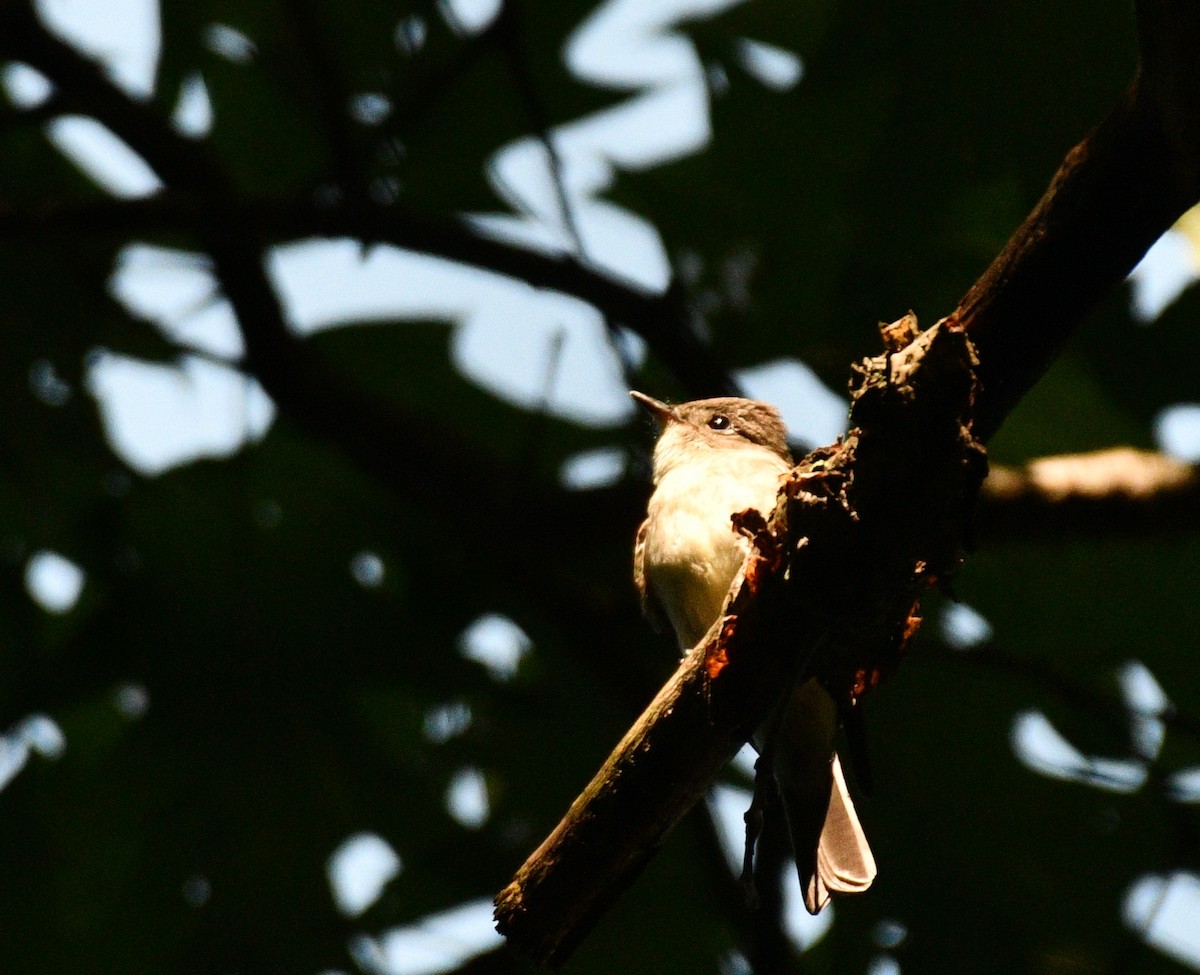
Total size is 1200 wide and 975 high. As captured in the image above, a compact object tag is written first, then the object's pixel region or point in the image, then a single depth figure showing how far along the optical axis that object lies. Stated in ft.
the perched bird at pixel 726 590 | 23.97
